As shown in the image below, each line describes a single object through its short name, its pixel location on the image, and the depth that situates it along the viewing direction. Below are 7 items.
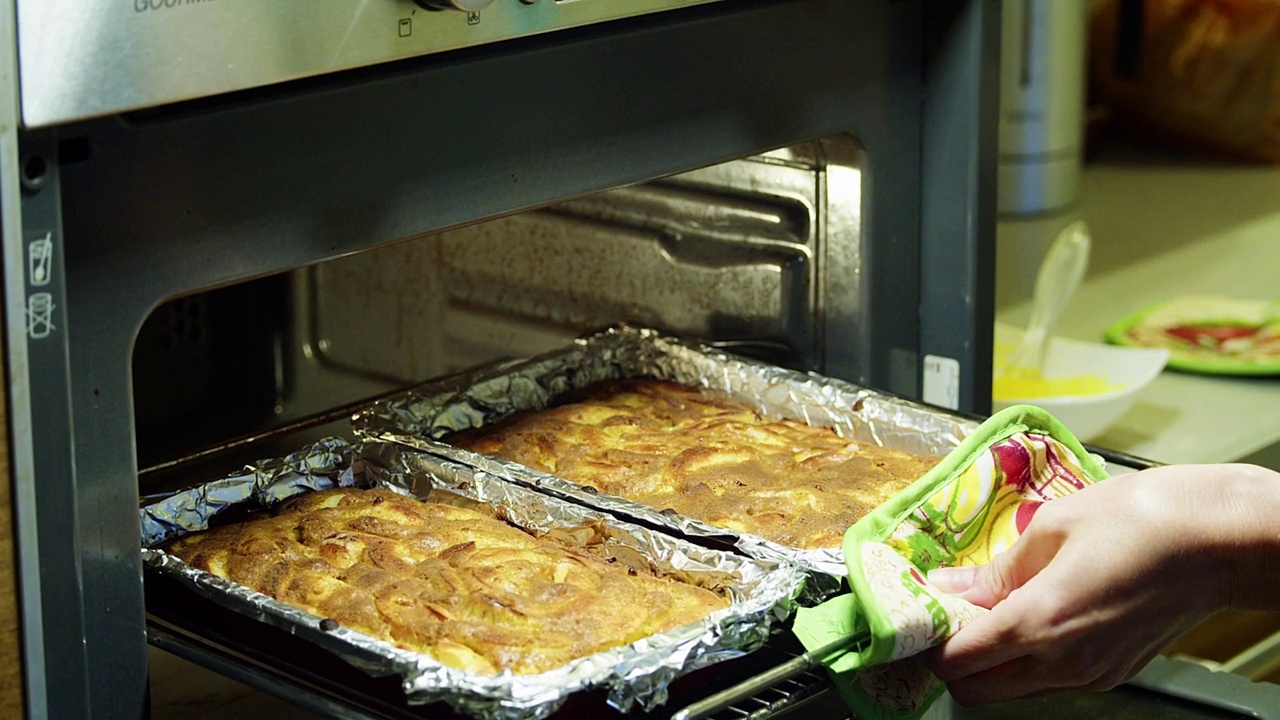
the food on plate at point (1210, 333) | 2.56
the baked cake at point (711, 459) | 1.97
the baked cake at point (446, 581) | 1.80
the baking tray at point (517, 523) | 1.72
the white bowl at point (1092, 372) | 2.39
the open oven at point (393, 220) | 1.69
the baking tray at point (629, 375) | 2.01
